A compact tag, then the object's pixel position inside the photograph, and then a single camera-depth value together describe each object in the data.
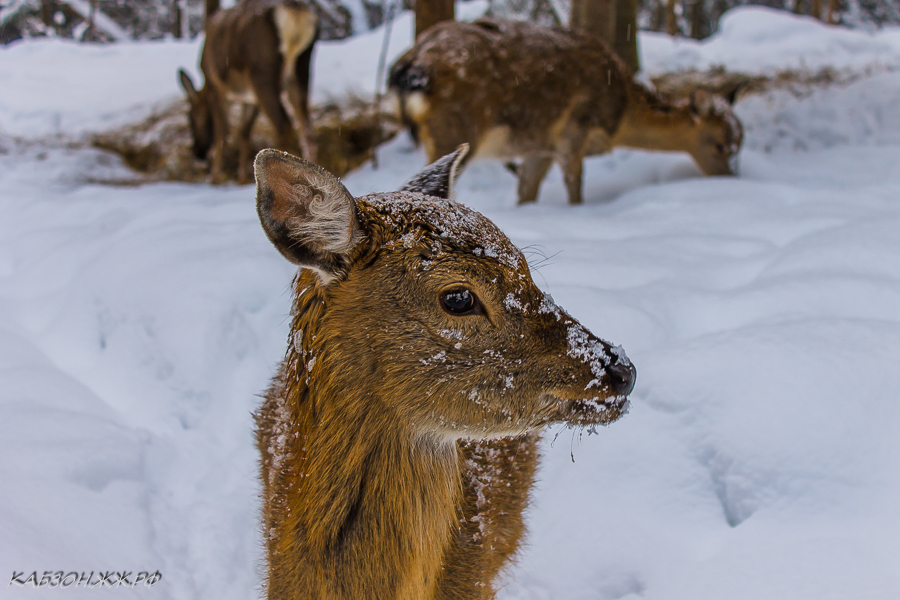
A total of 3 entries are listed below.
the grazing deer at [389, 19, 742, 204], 5.82
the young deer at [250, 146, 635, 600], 1.71
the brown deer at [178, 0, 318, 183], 7.74
